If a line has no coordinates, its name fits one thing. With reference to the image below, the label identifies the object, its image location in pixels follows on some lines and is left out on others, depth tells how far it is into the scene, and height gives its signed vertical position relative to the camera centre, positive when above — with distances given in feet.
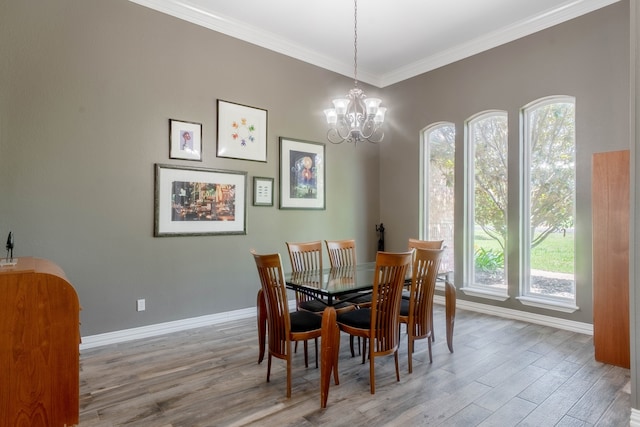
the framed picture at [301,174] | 15.83 +2.02
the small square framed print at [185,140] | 12.85 +2.85
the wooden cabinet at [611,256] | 9.86 -1.03
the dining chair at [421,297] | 9.45 -2.08
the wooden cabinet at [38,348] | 6.62 -2.47
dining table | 7.86 -1.84
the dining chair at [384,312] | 8.29 -2.21
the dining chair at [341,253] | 12.79 -1.21
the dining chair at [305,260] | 10.90 -1.37
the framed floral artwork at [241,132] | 14.06 +3.49
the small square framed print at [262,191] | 14.94 +1.16
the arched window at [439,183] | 17.01 +1.73
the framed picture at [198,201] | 12.64 +0.65
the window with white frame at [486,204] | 15.24 +0.68
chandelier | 10.72 +3.23
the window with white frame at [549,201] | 13.38 +0.73
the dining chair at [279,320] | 8.14 -2.39
